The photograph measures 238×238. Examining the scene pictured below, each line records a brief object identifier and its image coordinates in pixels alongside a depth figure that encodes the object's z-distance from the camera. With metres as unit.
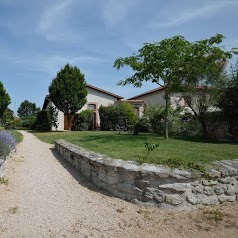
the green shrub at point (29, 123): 34.80
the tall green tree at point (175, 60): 10.02
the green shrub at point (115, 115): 21.87
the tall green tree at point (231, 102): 11.61
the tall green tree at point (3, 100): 27.94
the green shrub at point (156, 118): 16.20
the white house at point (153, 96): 26.05
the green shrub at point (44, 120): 23.89
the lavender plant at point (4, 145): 7.04
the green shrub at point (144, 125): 16.61
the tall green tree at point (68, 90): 21.30
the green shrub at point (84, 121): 23.11
